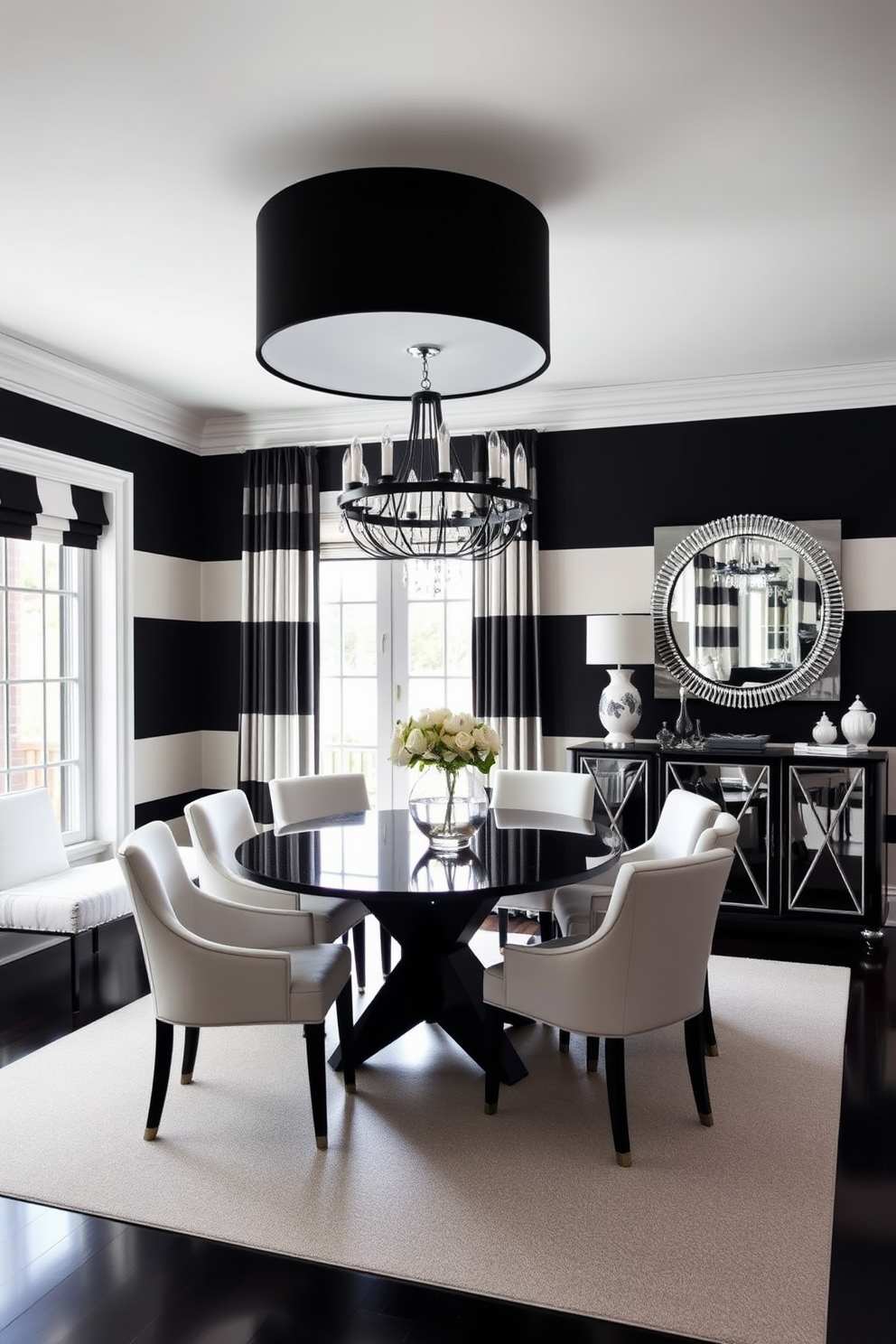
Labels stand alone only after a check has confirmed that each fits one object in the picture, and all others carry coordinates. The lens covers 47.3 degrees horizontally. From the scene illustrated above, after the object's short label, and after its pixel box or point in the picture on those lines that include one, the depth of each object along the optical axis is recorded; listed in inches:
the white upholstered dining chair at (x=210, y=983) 111.7
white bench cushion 157.8
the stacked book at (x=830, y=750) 189.5
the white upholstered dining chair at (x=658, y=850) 140.2
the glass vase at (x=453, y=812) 137.3
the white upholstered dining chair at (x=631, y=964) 107.4
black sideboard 186.2
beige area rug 90.1
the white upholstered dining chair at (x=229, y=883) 144.8
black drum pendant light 110.1
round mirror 203.5
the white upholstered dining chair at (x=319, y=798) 173.9
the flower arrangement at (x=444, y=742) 134.9
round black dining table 119.0
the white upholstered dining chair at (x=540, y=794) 176.9
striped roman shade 184.7
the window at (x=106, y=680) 211.5
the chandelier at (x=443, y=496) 120.7
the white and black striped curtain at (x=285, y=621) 234.5
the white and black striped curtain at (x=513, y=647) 218.8
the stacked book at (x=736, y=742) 197.0
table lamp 199.0
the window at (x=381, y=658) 232.4
